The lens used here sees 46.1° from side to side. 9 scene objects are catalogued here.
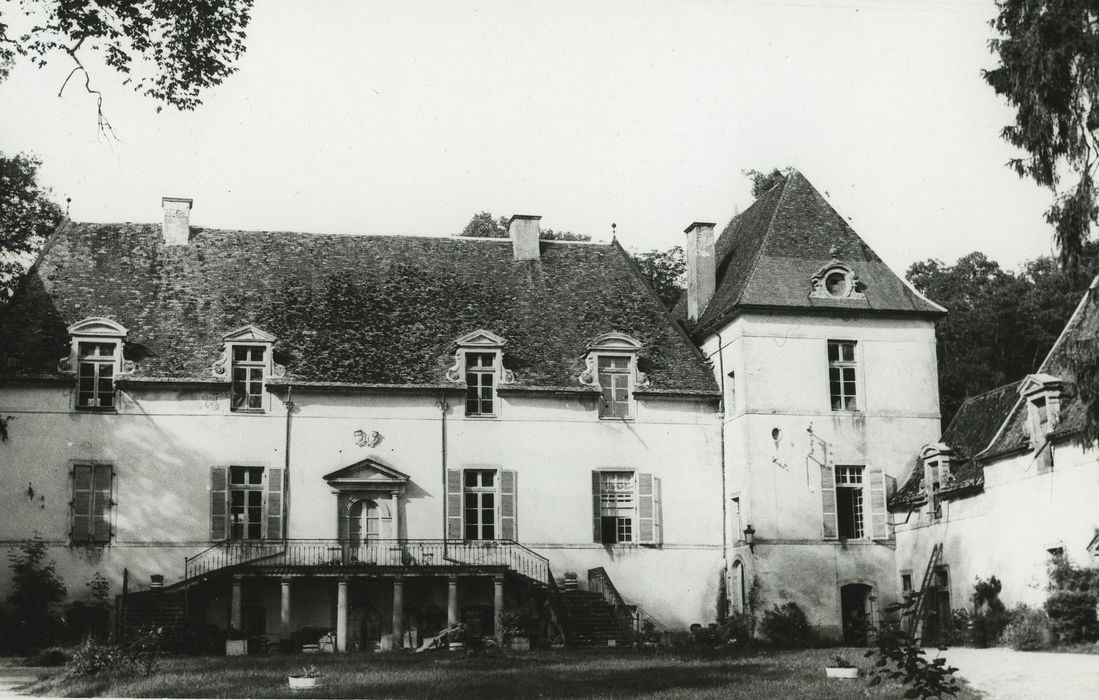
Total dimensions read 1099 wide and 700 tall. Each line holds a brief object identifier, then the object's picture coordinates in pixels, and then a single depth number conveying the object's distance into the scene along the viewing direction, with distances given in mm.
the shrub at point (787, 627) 27672
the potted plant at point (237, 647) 24850
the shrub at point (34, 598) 25500
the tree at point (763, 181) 45625
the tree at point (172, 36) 14992
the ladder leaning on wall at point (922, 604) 27406
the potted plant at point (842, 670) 18484
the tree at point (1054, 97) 17250
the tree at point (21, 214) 31125
